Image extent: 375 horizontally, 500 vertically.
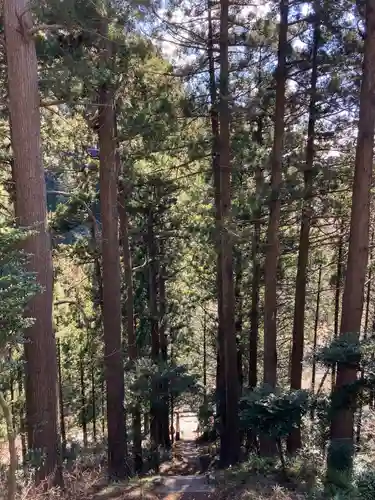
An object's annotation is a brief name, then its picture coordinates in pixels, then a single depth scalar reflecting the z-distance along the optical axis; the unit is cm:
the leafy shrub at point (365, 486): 500
